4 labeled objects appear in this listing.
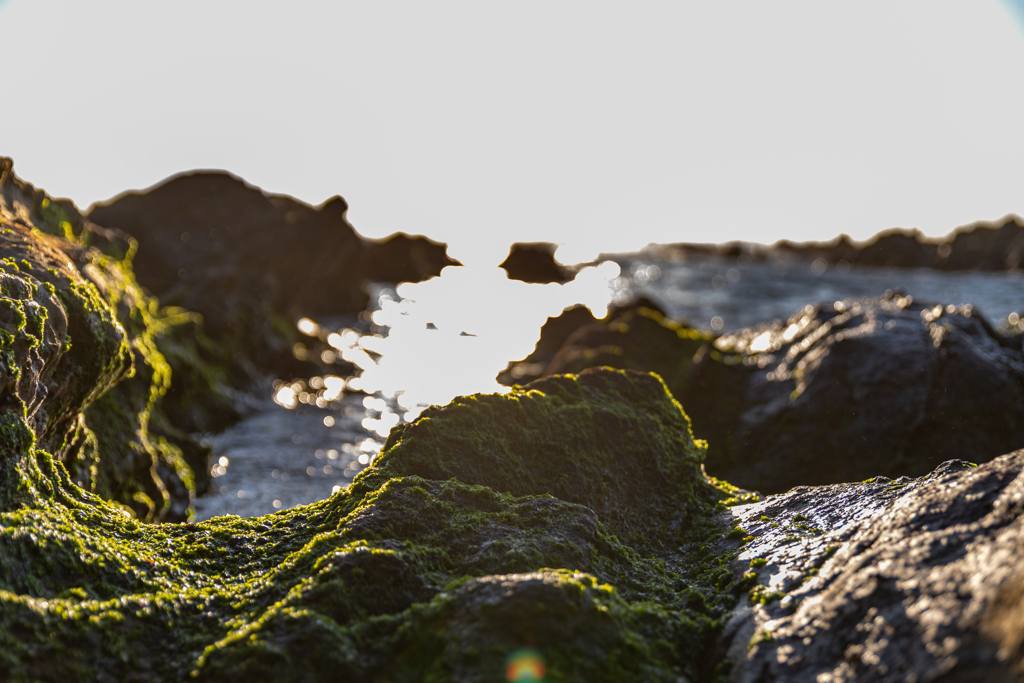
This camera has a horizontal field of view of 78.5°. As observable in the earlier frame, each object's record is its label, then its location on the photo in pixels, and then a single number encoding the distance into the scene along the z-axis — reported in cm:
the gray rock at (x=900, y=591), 320
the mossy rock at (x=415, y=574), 388
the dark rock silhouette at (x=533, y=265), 7588
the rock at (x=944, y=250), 8700
